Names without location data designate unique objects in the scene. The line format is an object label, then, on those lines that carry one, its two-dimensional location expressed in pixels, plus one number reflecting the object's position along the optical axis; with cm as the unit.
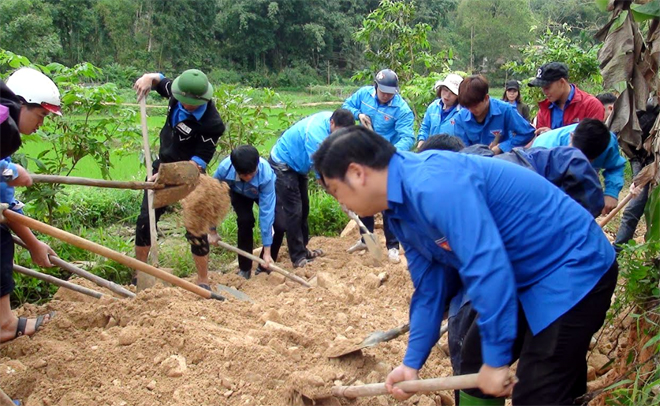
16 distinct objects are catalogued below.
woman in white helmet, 335
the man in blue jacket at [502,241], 188
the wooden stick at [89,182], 335
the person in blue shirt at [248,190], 509
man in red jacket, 497
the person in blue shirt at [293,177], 567
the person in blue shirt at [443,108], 601
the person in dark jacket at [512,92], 740
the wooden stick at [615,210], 437
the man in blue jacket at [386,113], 611
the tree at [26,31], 2194
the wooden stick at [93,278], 409
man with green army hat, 479
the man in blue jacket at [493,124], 497
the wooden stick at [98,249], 326
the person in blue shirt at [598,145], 345
